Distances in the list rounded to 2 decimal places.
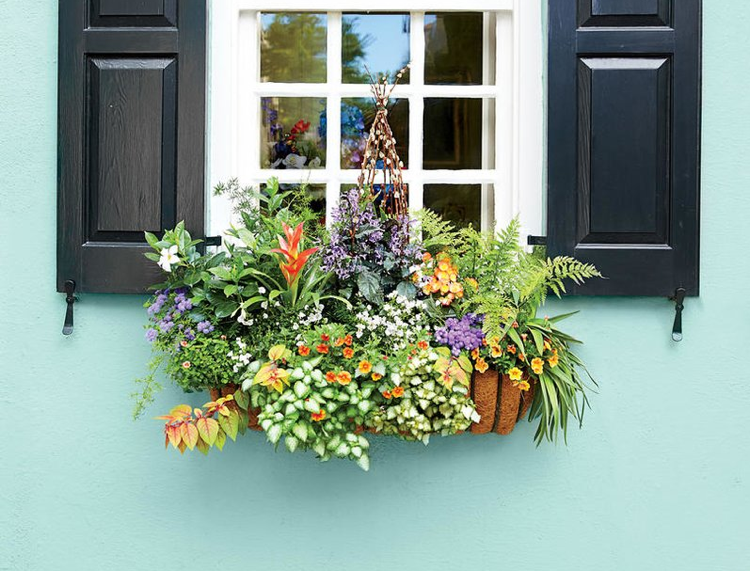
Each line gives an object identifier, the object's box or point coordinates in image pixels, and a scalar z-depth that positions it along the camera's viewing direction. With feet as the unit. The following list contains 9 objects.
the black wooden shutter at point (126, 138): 8.38
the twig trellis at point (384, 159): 8.15
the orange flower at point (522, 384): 7.52
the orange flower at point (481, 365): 7.47
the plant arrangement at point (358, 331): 7.38
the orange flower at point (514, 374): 7.45
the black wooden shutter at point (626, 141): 8.20
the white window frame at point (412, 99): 8.72
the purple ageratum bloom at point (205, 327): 7.68
